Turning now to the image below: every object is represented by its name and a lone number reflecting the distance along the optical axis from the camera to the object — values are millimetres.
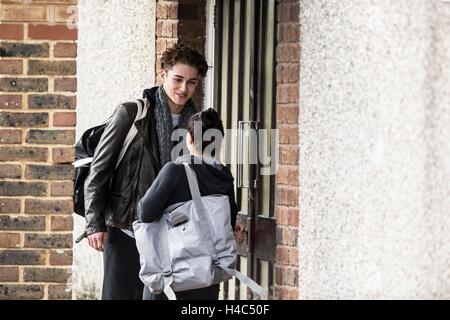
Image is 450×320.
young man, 10910
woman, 9870
